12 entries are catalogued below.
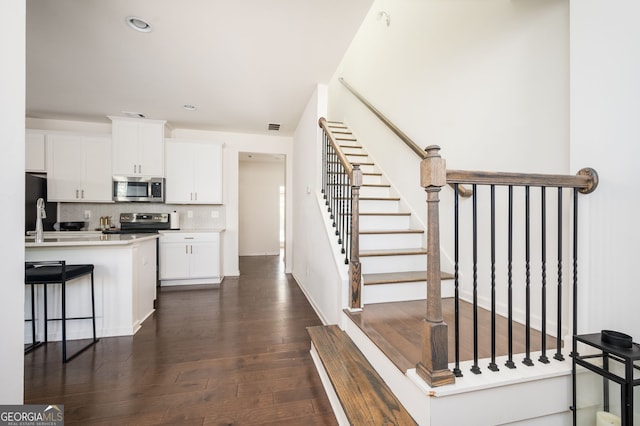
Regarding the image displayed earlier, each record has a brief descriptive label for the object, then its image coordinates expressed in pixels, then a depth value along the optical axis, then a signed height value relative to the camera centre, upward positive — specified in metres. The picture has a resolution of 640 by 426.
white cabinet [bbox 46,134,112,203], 4.30 +0.69
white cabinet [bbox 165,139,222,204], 4.74 +0.69
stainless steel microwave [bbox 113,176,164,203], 4.51 +0.37
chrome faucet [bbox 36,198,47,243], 2.44 -0.09
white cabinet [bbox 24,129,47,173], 4.18 +0.91
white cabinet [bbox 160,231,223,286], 4.47 -0.76
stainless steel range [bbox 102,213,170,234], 4.57 -0.18
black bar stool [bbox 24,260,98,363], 2.14 -0.50
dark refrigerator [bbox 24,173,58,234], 3.89 +0.12
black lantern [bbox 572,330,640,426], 1.06 -0.72
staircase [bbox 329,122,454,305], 2.34 -0.37
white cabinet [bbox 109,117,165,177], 4.42 +1.05
